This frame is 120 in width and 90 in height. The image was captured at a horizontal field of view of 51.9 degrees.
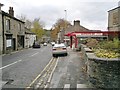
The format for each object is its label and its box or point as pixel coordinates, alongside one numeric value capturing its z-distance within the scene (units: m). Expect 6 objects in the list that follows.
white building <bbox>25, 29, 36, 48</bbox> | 32.36
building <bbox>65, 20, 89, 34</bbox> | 37.48
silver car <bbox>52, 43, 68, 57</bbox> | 14.63
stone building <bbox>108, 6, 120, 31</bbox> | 18.01
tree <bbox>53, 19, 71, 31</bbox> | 60.66
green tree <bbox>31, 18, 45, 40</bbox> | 54.60
